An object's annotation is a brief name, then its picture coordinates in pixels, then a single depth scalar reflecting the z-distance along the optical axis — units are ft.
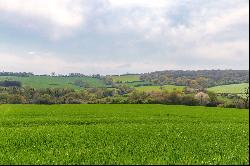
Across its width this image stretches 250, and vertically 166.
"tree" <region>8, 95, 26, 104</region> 382.83
